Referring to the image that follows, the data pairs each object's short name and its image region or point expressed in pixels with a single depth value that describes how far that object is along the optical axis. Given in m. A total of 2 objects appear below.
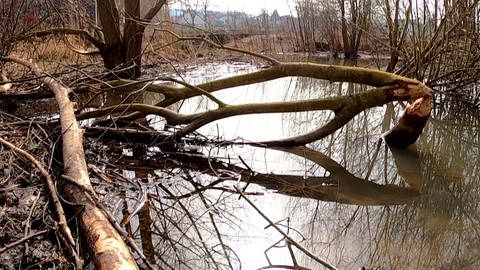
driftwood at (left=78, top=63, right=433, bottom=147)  5.37
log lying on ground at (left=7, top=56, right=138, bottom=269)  2.35
